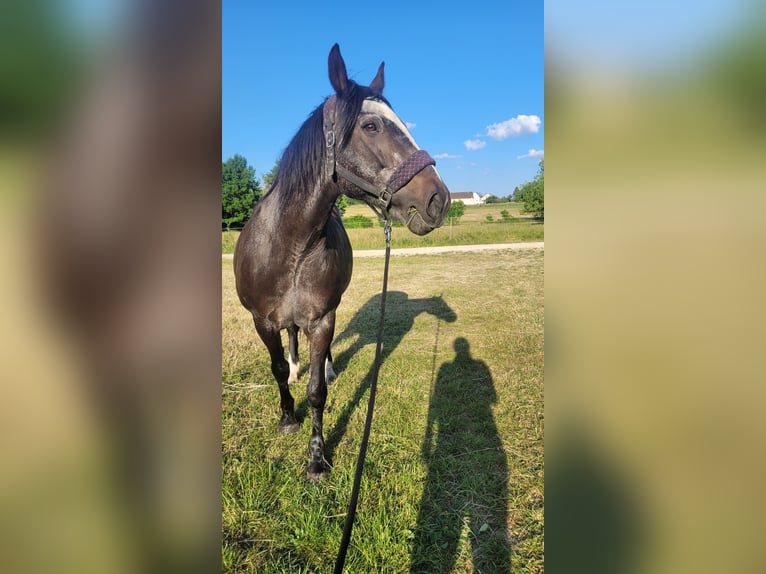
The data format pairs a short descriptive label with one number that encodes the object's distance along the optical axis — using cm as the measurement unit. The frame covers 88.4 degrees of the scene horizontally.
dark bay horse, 247
